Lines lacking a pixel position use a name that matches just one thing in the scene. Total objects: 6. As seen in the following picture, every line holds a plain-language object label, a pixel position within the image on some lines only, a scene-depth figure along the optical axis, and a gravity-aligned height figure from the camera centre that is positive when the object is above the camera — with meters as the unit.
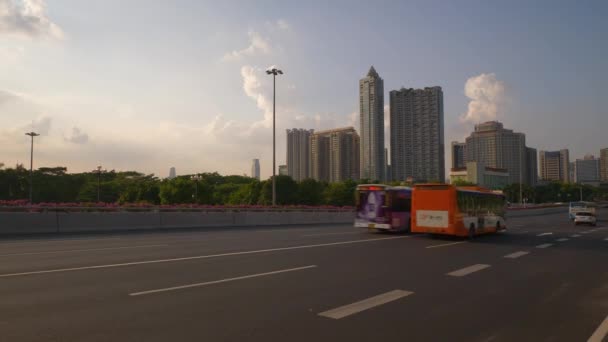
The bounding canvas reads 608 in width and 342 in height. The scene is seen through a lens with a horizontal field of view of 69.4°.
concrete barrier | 22.94 -1.75
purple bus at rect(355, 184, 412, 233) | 25.69 -0.80
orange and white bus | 20.80 -0.80
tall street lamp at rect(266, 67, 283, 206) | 40.09 +7.43
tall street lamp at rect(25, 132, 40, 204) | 58.60 +6.35
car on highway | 36.88 -2.05
